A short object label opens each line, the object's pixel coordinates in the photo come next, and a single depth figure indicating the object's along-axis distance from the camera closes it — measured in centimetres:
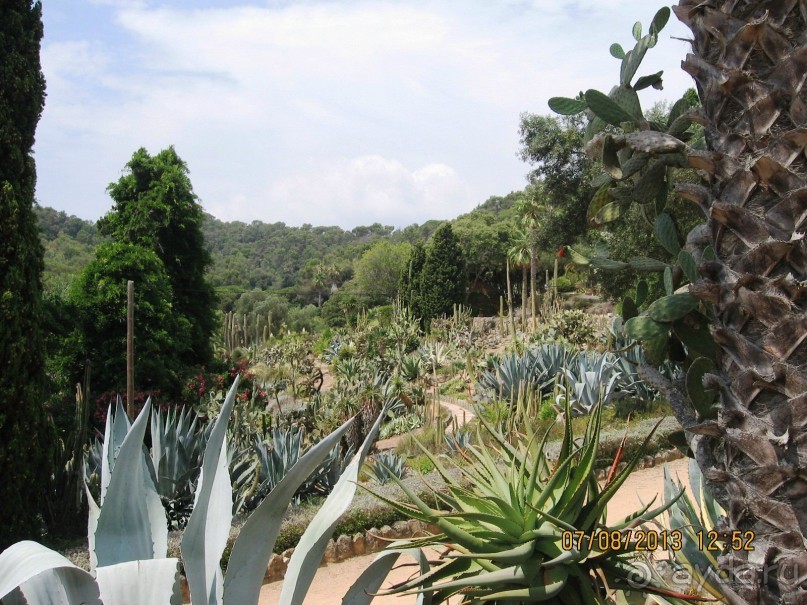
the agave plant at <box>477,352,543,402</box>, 1012
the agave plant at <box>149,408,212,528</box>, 553
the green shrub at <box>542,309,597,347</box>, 1605
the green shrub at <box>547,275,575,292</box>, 3350
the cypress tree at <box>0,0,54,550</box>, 541
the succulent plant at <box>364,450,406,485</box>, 685
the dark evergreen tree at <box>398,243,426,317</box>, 3309
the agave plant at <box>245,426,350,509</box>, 621
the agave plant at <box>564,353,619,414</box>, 873
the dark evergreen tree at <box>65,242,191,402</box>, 941
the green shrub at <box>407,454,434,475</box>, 768
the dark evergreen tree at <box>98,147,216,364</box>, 1120
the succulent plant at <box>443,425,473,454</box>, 704
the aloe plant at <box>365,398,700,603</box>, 209
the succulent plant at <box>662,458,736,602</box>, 191
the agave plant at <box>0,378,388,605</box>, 152
